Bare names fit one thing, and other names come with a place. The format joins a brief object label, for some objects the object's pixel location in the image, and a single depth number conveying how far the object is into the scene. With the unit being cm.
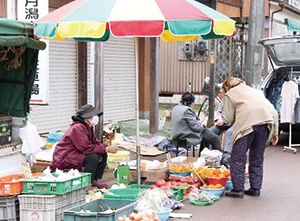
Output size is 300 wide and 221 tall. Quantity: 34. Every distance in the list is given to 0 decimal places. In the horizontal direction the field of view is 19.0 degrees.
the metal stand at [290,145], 2116
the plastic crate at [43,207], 1051
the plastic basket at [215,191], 1336
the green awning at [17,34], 1174
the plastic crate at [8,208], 1062
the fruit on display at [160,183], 1305
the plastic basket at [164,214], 1115
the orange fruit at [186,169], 1448
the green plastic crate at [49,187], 1052
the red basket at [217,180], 1388
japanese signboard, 1466
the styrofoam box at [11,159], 1268
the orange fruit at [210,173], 1402
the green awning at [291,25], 3408
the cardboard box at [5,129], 1294
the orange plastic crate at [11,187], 1059
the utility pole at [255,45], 2040
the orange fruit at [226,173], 1415
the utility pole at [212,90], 2352
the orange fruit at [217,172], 1413
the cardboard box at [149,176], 1387
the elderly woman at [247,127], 1313
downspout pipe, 3526
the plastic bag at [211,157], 1580
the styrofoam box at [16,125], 1346
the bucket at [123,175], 1389
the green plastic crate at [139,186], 1308
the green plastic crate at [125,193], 1185
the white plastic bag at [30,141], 1327
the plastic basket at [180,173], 1426
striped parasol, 1138
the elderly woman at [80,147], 1308
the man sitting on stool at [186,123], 1651
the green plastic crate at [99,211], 1021
